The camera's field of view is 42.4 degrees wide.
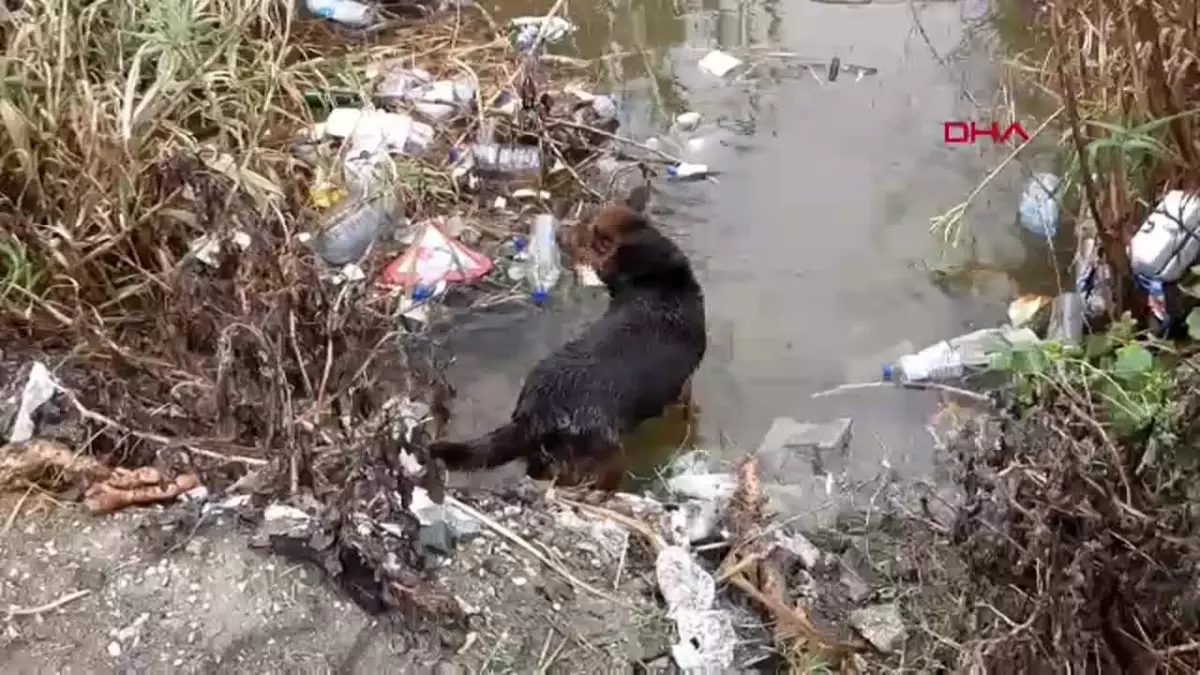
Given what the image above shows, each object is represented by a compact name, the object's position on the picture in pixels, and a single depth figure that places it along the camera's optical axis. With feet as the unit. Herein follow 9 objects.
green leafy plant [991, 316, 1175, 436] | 8.11
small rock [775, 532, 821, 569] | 9.91
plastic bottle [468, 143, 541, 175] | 14.64
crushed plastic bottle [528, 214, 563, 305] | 13.46
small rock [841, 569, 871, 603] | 9.90
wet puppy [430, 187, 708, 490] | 11.04
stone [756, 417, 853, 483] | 11.46
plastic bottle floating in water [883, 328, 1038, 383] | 12.32
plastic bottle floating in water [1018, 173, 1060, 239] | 13.58
